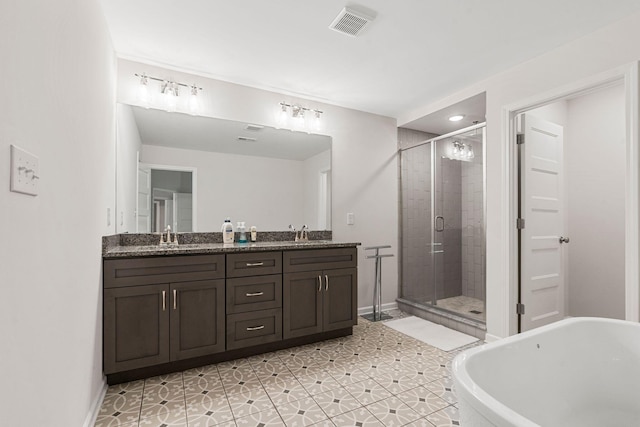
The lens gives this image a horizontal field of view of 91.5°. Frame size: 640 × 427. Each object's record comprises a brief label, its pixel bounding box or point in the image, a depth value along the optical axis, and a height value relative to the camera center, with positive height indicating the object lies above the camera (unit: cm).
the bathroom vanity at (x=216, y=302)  205 -65
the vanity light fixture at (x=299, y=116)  320 +105
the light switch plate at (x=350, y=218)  360 -3
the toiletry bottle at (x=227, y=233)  285 -16
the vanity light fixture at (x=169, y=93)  258 +105
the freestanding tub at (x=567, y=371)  133 -75
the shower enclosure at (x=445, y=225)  322 -10
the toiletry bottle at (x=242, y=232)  295 -16
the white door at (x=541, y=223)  273 -6
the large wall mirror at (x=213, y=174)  258 +39
